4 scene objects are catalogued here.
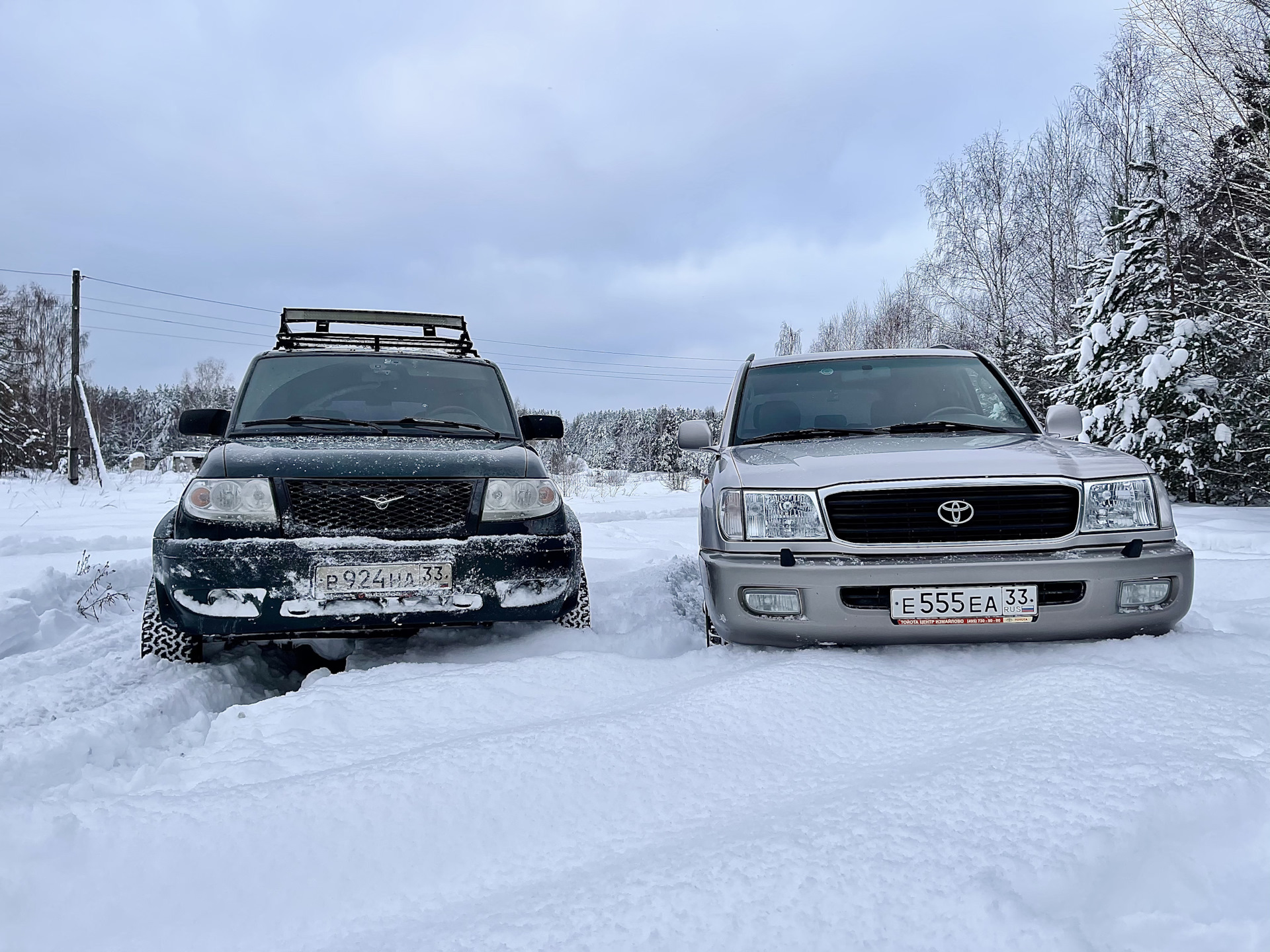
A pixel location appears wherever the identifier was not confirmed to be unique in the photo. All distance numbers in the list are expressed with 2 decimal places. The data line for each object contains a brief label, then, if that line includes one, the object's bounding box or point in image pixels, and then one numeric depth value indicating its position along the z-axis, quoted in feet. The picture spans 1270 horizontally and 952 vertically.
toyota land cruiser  8.80
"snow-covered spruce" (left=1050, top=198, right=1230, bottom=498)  42.96
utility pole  77.97
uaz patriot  9.81
